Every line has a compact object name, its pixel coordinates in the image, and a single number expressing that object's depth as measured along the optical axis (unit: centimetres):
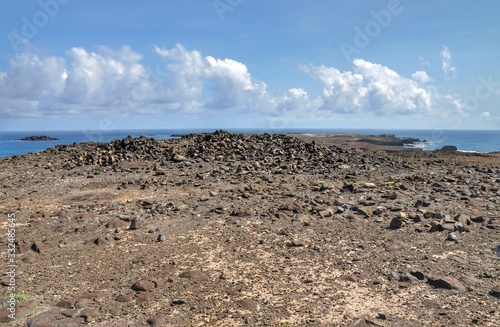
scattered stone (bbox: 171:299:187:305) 566
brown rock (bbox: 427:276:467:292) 594
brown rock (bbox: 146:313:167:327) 508
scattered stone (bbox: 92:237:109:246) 836
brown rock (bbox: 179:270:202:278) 664
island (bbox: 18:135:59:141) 10306
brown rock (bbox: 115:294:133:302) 574
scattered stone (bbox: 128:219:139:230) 940
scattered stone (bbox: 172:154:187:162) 1945
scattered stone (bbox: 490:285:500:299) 566
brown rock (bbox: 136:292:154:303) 575
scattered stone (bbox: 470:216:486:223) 955
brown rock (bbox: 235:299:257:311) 548
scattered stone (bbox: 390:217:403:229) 913
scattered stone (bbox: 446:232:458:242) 815
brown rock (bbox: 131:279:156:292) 609
